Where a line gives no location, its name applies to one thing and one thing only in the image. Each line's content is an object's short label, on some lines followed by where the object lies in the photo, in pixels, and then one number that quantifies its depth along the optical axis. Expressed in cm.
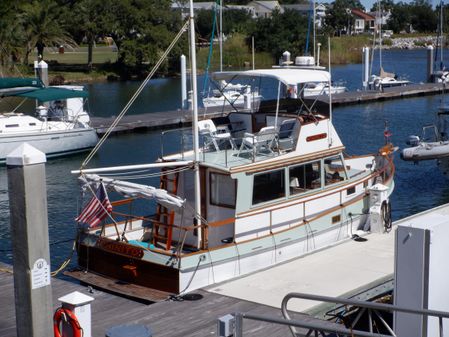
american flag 1554
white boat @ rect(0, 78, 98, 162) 3447
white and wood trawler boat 1548
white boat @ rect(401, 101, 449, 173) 3039
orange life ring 1003
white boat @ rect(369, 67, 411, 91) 5866
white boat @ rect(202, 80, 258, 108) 4553
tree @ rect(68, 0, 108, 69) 7888
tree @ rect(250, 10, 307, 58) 8094
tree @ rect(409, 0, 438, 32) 15100
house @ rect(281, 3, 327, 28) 12045
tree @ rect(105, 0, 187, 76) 7850
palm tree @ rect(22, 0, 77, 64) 7356
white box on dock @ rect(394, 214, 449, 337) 927
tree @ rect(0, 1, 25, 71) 6972
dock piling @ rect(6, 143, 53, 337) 897
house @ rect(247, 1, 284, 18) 14188
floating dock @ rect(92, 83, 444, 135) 4188
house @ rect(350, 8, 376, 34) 15090
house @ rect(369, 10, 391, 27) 15560
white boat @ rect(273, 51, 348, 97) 2187
